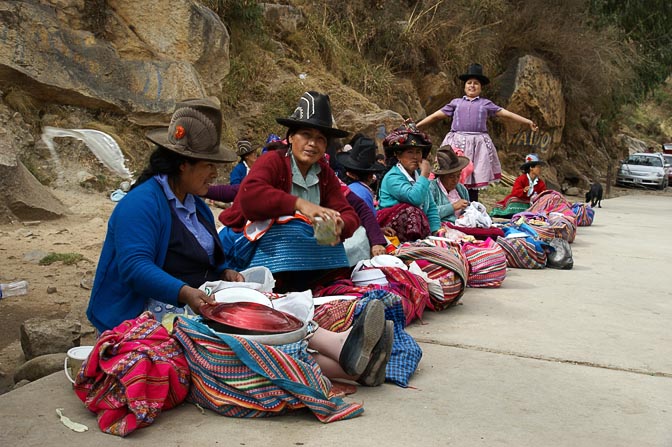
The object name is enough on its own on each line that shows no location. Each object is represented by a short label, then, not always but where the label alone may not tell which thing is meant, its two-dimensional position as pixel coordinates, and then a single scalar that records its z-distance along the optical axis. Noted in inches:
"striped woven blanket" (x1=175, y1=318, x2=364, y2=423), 114.9
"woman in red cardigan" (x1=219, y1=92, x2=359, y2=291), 160.9
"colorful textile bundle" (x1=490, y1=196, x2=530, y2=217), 408.5
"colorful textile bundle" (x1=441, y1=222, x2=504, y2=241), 279.1
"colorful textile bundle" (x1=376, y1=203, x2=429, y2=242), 239.5
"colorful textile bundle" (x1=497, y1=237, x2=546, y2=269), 282.0
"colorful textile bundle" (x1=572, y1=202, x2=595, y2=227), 451.2
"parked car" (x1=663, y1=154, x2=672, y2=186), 1174.8
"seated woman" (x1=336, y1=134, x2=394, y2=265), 197.9
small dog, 587.5
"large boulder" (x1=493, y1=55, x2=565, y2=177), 784.9
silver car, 1057.5
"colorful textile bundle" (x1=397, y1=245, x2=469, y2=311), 199.2
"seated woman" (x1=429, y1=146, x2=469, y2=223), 275.3
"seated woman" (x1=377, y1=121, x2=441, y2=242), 239.3
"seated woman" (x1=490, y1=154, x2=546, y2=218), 408.5
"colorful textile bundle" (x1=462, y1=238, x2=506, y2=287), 239.6
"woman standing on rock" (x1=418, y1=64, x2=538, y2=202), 361.4
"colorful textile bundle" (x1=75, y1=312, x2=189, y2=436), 108.5
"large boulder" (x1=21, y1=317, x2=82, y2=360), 158.1
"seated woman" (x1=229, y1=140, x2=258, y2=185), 313.3
